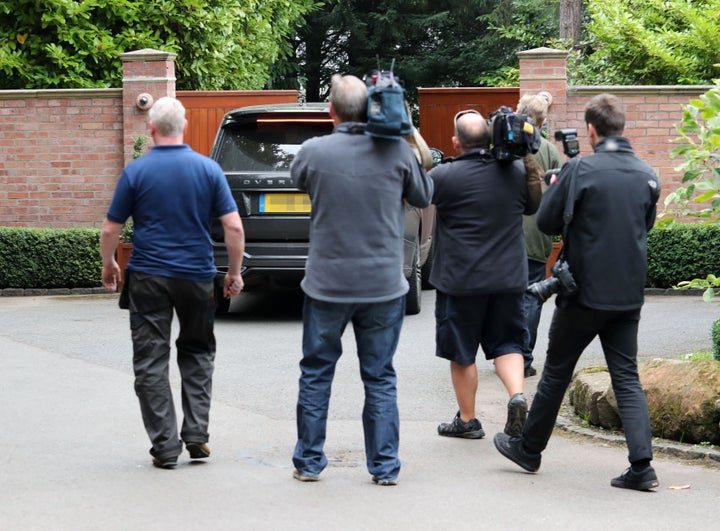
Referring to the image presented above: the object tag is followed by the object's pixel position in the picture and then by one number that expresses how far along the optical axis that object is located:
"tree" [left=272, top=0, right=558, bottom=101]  29.44
